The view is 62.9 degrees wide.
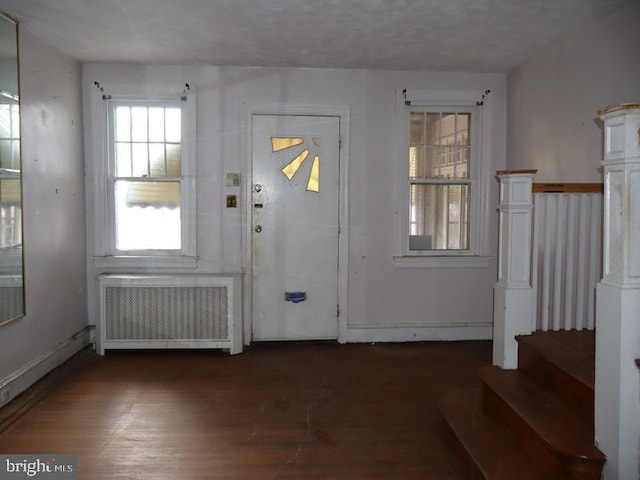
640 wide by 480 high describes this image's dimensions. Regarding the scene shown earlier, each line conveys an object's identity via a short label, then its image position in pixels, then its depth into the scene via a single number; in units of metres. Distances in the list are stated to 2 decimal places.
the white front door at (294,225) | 4.82
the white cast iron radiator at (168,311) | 4.53
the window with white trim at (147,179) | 4.74
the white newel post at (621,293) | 1.94
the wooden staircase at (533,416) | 2.18
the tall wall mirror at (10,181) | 3.30
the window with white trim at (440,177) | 4.93
